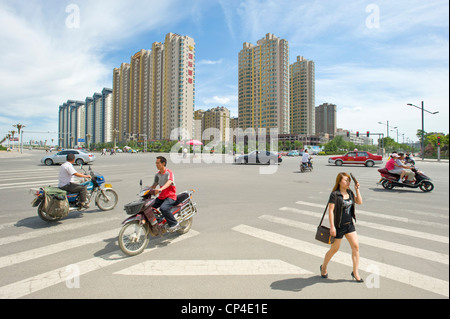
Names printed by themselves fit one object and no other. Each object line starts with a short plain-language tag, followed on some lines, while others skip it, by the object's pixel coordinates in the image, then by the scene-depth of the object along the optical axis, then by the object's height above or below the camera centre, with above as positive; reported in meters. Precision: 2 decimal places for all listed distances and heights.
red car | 24.22 -0.30
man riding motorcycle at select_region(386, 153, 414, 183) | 10.13 -0.50
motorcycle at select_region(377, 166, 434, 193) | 9.95 -1.06
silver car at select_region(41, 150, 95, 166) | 22.48 -0.28
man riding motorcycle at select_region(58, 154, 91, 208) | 5.86 -0.64
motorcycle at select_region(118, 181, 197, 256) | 3.98 -1.18
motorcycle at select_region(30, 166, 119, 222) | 5.33 -1.03
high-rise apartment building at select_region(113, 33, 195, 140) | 110.25 +32.72
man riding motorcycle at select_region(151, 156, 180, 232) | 4.47 -0.71
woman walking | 3.13 -0.81
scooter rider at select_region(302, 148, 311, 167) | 18.10 -0.24
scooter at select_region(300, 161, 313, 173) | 18.08 -0.83
